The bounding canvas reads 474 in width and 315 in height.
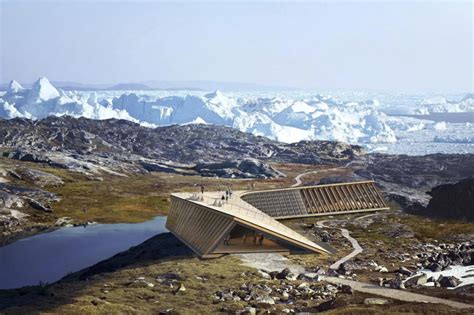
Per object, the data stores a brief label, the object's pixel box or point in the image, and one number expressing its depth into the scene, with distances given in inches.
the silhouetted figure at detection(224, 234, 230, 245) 2476.9
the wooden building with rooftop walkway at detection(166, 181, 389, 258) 2449.6
